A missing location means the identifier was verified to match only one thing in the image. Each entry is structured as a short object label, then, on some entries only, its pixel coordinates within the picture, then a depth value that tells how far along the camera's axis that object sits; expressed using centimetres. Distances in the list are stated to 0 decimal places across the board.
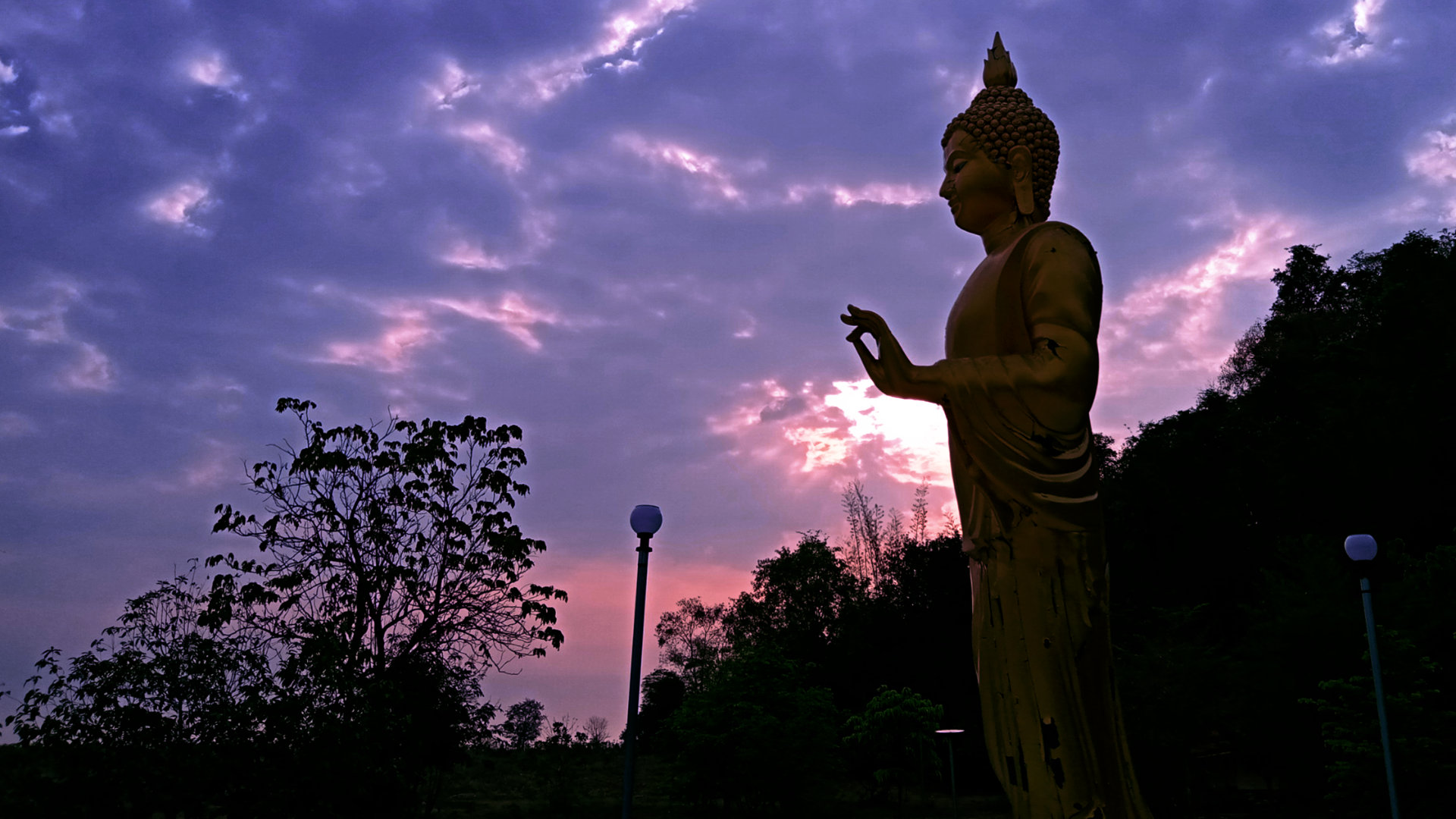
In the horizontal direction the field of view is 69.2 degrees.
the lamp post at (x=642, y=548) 866
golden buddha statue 439
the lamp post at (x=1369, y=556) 911
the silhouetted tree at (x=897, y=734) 2288
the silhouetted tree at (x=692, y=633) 3419
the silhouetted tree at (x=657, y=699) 3123
